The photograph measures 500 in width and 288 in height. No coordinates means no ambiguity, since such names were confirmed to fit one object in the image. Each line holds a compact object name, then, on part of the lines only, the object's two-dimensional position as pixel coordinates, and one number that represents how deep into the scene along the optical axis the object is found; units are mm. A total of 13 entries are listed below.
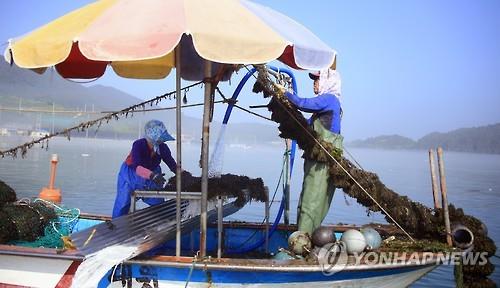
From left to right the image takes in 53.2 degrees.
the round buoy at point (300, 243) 5477
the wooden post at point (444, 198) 5715
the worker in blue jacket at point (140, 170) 6766
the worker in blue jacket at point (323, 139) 6168
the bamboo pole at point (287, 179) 7141
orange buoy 12758
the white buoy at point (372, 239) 5641
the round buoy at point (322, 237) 5445
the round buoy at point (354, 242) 5340
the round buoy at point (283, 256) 5390
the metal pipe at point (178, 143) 4977
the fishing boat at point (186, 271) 4664
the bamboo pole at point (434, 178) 6059
